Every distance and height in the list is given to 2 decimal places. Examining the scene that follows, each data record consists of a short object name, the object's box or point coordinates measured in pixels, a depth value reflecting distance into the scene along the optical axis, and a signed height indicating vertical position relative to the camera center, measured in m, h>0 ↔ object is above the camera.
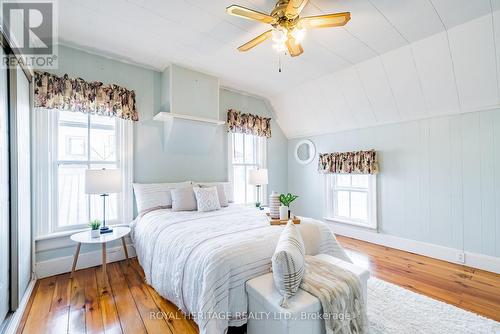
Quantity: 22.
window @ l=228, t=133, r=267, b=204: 4.40 +0.14
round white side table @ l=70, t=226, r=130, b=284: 2.36 -0.74
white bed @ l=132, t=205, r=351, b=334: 1.54 -0.72
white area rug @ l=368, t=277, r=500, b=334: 1.74 -1.25
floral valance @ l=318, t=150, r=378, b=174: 3.73 +0.08
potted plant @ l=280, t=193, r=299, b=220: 2.45 -0.42
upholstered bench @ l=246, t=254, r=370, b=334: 1.29 -0.87
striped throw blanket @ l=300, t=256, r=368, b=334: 1.39 -0.84
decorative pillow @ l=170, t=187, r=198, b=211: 3.00 -0.42
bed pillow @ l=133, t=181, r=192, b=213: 3.00 -0.38
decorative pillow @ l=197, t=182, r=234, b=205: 3.78 -0.37
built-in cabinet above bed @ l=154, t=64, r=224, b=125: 3.25 +1.10
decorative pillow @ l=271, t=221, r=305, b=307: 1.39 -0.64
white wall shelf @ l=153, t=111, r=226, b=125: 3.14 +0.74
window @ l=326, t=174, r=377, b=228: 3.85 -0.59
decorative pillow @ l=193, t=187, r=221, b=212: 3.06 -0.42
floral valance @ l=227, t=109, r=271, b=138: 4.18 +0.86
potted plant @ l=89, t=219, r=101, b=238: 2.46 -0.66
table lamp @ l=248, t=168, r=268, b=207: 3.77 -0.15
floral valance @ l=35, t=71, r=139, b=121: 2.55 +0.90
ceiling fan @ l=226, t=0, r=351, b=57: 1.72 +1.19
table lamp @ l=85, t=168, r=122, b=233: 2.45 -0.14
